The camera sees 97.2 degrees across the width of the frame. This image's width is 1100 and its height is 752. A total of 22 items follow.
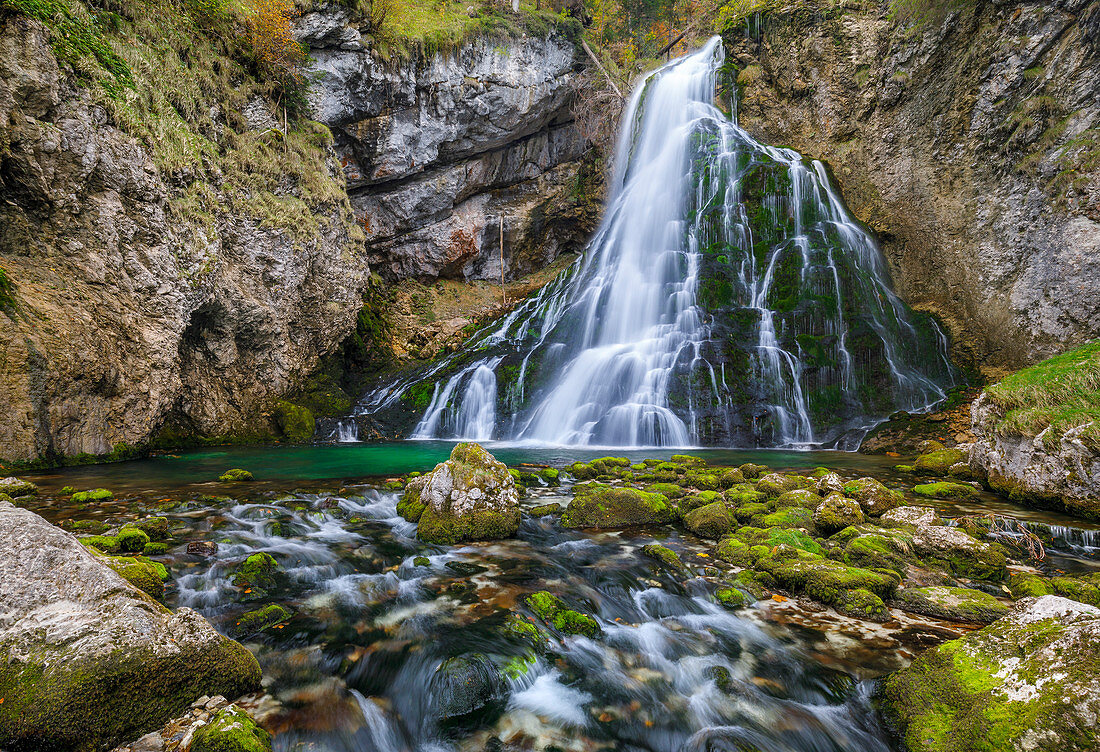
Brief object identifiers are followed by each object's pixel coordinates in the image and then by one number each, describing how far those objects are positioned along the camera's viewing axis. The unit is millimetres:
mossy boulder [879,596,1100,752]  2084
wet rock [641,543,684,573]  4969
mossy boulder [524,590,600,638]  3916
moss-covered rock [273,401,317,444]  14203
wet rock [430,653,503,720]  3051
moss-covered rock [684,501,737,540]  5684
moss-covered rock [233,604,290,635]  3668
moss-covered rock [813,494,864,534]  5551
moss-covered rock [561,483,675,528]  6301
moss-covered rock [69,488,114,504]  6586
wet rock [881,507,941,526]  5230
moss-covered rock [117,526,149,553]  4859
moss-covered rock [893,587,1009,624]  3740
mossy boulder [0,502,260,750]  2129
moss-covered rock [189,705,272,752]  2219
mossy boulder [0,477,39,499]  6465
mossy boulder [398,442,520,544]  5746
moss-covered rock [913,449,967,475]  8867
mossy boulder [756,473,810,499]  6910
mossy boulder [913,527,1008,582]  4516
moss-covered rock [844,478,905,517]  6074
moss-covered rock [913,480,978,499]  7121
